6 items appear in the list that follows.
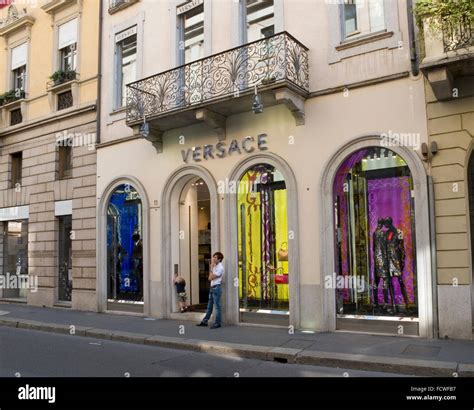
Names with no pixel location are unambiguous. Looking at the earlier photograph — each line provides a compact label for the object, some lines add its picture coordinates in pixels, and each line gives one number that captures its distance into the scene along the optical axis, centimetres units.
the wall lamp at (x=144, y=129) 1188
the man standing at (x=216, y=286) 1065
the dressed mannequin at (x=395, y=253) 930
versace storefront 933
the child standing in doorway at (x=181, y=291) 1220
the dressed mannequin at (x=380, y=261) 946
